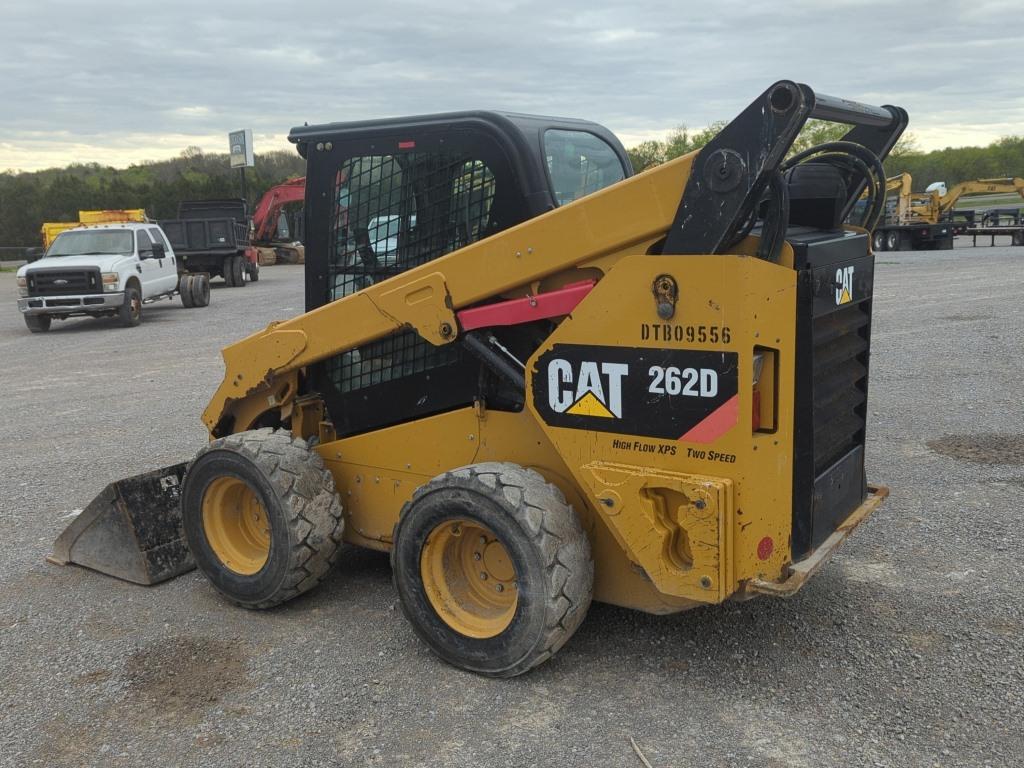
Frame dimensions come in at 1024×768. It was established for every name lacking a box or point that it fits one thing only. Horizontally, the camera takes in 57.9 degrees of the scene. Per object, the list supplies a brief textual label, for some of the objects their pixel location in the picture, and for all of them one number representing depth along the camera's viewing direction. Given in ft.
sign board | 140.67
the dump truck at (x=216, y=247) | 81.35
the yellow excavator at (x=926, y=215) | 107.14
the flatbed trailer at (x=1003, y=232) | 105.19
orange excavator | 104.27
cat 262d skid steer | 10.61
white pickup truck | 52.90
